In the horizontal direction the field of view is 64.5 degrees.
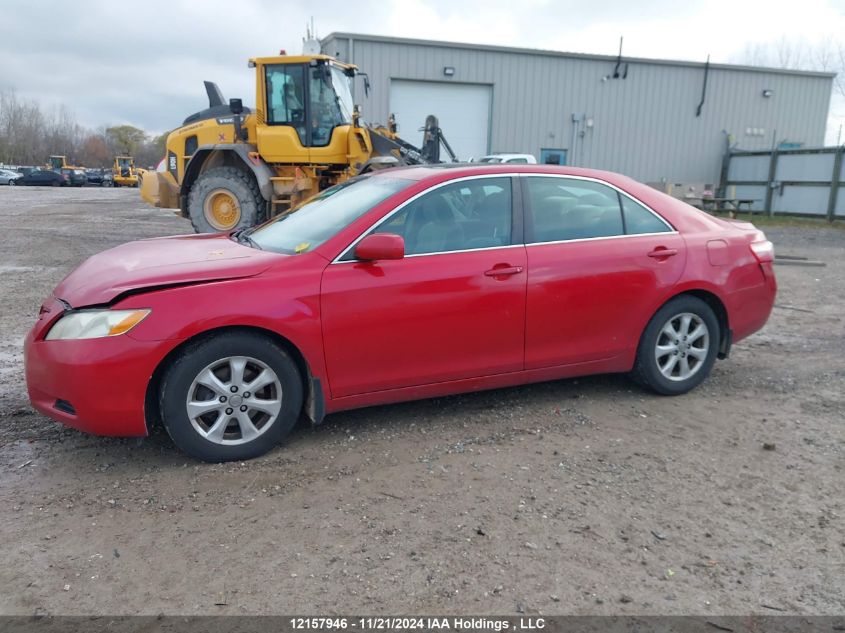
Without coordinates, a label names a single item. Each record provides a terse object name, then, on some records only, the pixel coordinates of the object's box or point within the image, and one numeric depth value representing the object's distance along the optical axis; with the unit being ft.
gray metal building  77.36
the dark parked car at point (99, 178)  195.62
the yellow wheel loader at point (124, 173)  197.33
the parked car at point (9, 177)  172.76
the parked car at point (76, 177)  181.60
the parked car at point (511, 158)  59.49
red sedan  11.15
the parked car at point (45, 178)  172.55
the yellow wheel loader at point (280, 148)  36.96
